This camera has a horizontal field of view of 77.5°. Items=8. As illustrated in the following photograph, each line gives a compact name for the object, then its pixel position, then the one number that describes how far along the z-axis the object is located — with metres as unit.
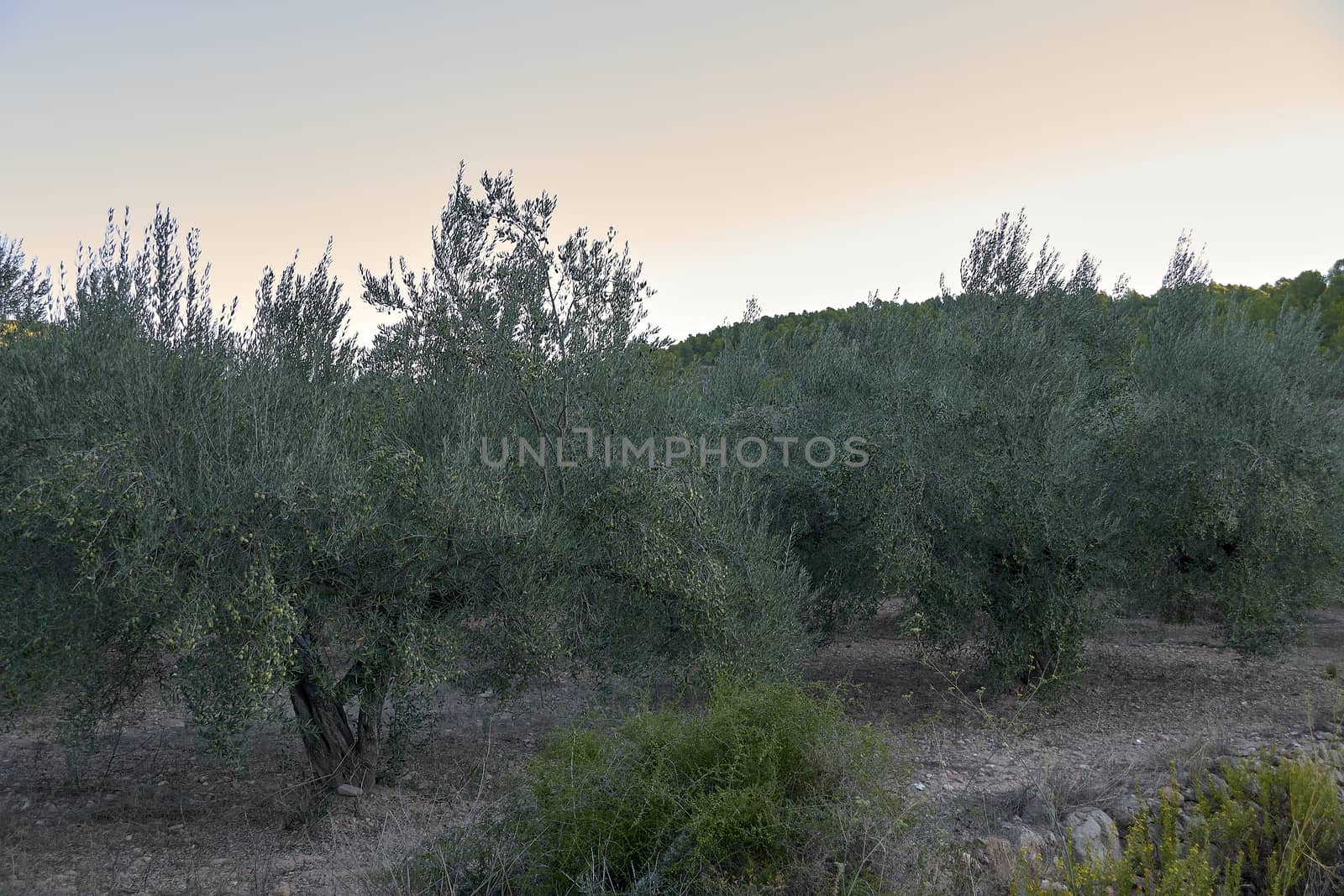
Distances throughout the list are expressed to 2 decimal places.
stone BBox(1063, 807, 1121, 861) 5.90
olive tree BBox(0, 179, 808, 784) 6.25
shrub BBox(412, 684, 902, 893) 4.76
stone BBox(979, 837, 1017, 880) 5.65
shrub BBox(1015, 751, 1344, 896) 4.73
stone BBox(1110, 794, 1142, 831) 6.80
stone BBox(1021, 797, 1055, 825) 6.86
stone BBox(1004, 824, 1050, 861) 5.78
